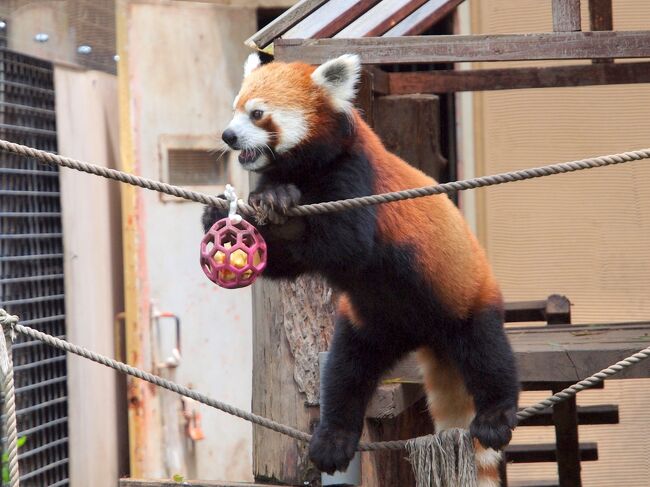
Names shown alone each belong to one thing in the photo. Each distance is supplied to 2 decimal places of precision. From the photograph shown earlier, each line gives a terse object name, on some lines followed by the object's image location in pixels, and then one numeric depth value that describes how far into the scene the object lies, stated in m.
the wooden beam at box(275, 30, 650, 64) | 6.82
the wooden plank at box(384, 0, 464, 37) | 9.10
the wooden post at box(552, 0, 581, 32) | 6.87
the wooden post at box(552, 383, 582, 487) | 9.20
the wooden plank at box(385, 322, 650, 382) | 7.25
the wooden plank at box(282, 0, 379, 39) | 7.14
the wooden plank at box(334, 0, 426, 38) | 8.09
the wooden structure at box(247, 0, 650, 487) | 6.89
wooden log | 7.39
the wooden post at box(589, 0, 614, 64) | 9.01
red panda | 6.01
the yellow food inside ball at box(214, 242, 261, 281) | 5.23
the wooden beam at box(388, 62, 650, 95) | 8.96
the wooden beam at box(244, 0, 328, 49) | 6.99
